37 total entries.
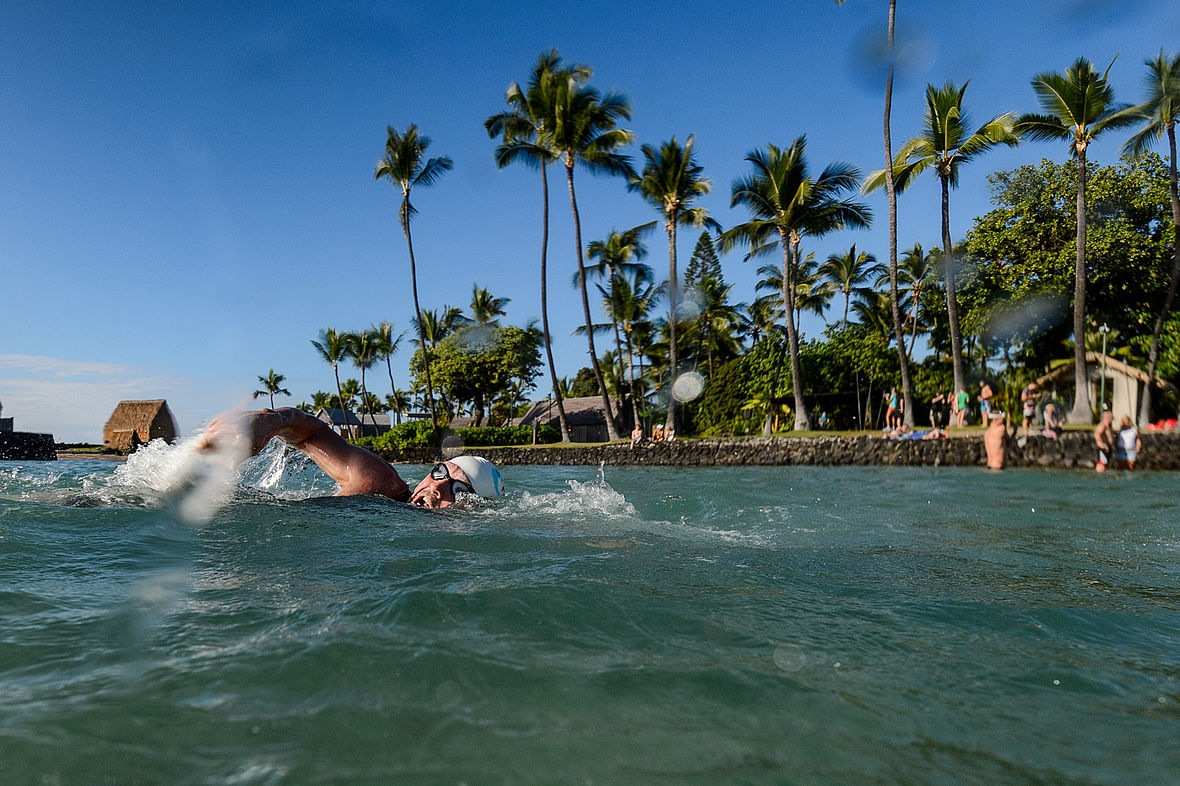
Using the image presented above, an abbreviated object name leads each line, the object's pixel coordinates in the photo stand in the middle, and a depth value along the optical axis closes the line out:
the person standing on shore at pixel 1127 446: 12.93
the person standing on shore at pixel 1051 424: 14.60
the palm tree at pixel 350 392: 67.69
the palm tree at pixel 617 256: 31.70
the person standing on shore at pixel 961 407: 18.68
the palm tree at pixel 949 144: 19.73
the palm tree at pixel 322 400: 73.69
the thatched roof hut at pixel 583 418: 46.25
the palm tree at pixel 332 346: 47.47
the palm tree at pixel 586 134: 24.50
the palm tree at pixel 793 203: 22.86
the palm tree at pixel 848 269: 36.62
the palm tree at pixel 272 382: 70.25
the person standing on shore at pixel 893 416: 18.73
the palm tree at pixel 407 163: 30.34
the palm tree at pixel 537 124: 24.95
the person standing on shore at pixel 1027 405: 15.04
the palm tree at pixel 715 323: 34.44
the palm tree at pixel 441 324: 47.50
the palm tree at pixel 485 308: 48.03
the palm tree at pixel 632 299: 33.00
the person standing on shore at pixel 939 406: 26.11
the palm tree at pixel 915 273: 33.78
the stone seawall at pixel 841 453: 13.98
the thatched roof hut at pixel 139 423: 38.06
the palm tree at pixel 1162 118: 21.80
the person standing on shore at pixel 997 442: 14.35
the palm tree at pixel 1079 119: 19.09
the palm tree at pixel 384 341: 49.22
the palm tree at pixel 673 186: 25.89
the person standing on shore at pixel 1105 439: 13.30
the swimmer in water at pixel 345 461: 3.47
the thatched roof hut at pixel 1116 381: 23.44
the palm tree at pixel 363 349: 48.53
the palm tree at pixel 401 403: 65.06
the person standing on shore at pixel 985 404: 15.23
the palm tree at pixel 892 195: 20.59
